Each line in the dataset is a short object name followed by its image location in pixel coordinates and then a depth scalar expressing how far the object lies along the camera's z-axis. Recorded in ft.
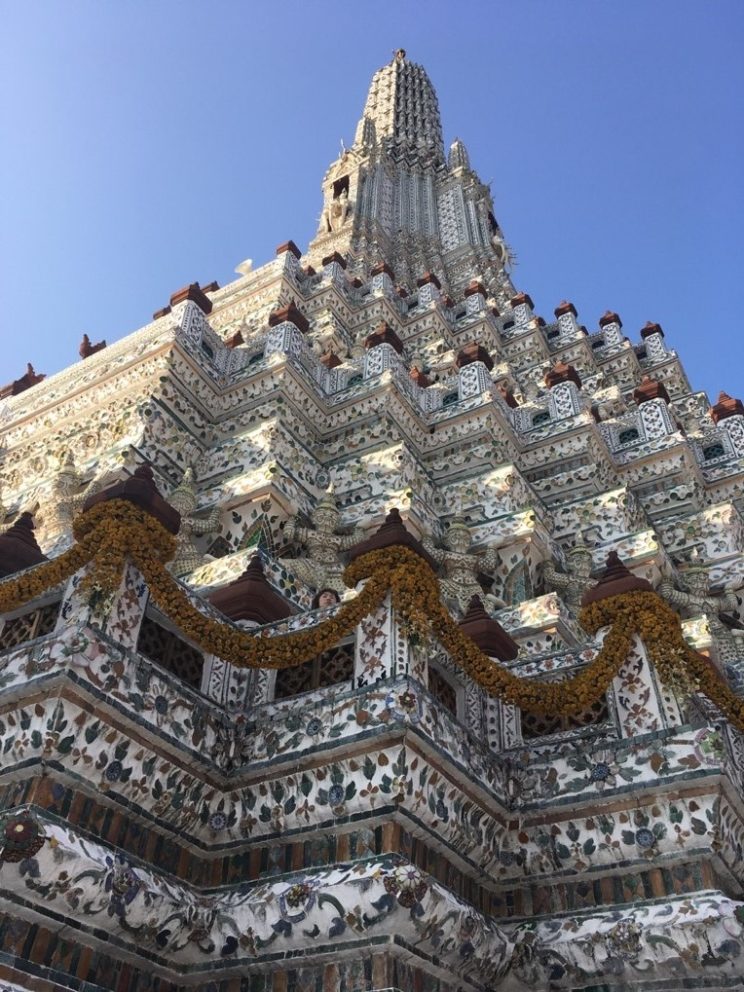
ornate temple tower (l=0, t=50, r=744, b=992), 17.47
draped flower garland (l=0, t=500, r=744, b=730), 20.22
